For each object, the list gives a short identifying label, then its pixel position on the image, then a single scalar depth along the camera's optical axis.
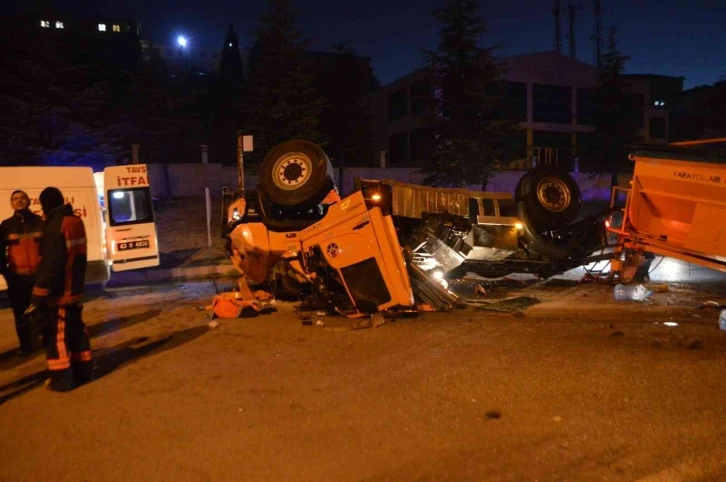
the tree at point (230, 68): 39.44
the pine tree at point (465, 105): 19.61
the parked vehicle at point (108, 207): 10.02
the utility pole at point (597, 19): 39.78
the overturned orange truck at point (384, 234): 7.92
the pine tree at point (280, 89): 20.16
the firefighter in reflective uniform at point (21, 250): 6.48
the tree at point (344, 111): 28.47
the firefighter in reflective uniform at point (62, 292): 5.23
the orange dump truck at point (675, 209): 8.23
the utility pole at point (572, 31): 44.12
